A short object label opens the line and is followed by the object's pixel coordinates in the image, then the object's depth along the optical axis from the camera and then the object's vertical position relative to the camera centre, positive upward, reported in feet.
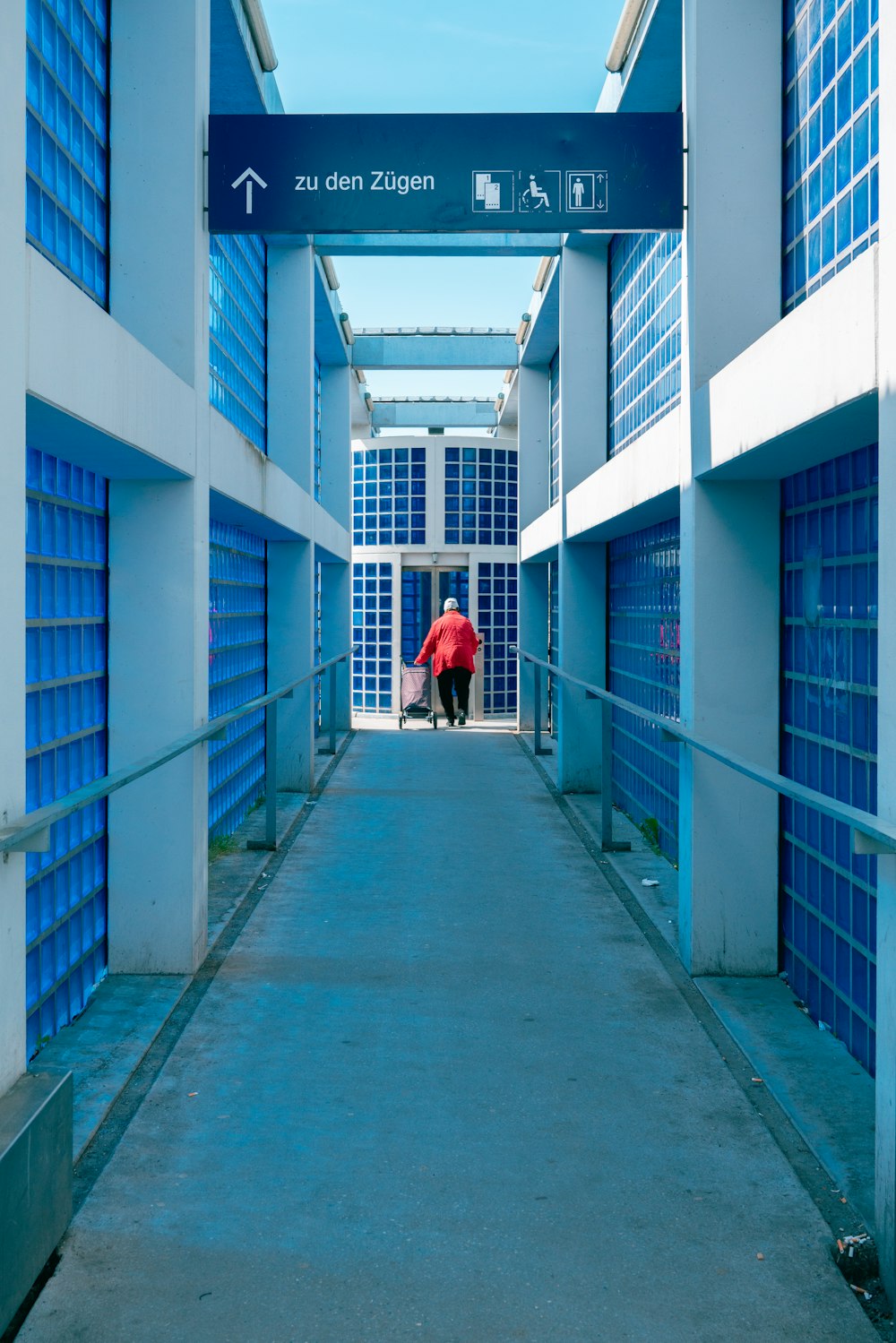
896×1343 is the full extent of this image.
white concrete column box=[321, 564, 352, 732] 52.08 +0.67
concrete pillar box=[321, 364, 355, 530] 52.60 +8.12
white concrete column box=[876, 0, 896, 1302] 10.14 -0.67
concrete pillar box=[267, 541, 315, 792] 35.09 +0.40
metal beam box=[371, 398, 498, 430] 70.64 +12.44
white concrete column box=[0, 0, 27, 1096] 10.15 +1.01
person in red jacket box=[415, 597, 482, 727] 51.08 -0.55
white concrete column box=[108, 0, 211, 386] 17.70 +6.36
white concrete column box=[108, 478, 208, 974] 18.04 -1.09
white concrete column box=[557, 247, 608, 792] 34.88 +4.41
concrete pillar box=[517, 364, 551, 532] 51.85 +8.07
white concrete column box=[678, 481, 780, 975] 18.25 -1.08
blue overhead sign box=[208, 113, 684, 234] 18.65 +6.88
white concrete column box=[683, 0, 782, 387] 17.98 +6.60
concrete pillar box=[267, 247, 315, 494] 34.94 +7.71
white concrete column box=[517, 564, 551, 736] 52.06 +0.67
